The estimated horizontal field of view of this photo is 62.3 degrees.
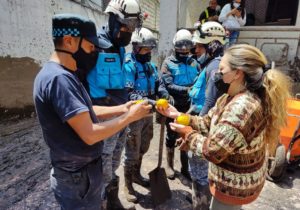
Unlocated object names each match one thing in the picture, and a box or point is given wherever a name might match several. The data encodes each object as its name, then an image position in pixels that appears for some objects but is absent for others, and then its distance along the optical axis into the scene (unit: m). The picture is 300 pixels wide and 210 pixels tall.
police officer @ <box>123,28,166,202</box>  3.28
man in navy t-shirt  1.52
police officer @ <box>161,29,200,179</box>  3.82
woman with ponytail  1.67
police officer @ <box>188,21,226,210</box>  2.62
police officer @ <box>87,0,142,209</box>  2.61
